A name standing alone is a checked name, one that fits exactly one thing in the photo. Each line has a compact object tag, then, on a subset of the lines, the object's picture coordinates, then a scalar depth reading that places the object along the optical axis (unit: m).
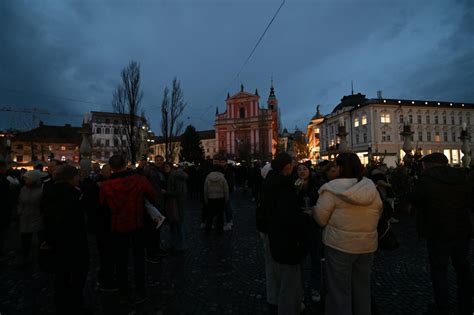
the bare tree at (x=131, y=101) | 16.42
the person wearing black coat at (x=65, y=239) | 3.18
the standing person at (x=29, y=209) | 5.06
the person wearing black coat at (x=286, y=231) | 2.78
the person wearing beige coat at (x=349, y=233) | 2.58
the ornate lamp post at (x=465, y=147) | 15.49
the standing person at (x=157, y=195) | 5.43
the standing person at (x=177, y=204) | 6.02
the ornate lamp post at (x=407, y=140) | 13.64
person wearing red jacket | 3.72
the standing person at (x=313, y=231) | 3.81
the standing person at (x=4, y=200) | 5.11
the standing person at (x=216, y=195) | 7.43
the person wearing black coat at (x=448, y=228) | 3.20
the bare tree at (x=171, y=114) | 18.55
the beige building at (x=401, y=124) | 50.06
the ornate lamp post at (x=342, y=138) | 12.90
